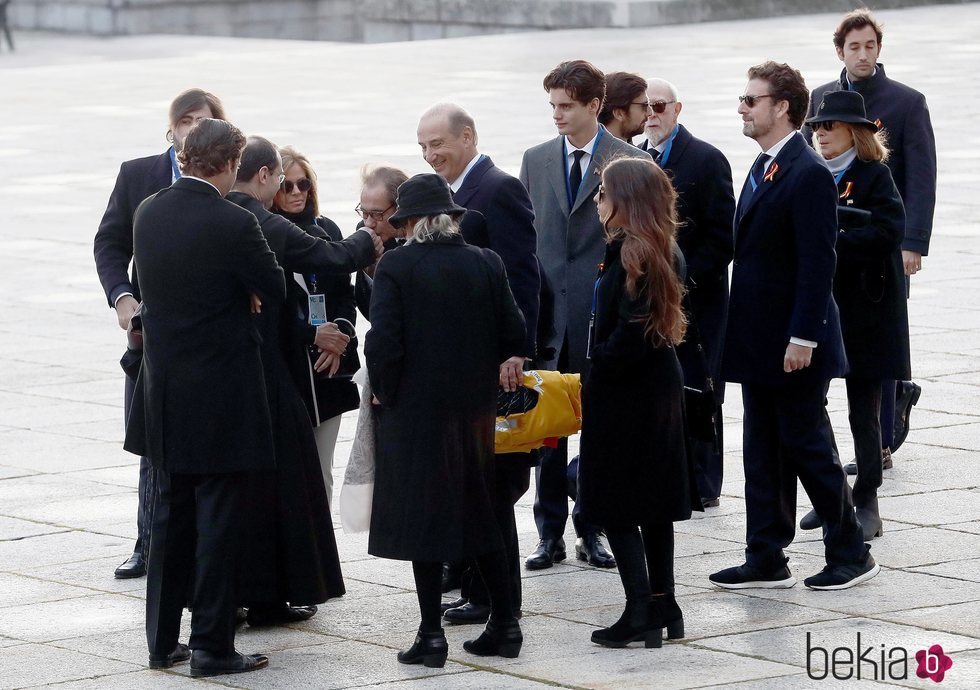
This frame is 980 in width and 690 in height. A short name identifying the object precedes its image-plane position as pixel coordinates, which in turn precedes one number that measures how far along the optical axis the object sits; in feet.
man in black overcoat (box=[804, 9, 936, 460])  53.47
